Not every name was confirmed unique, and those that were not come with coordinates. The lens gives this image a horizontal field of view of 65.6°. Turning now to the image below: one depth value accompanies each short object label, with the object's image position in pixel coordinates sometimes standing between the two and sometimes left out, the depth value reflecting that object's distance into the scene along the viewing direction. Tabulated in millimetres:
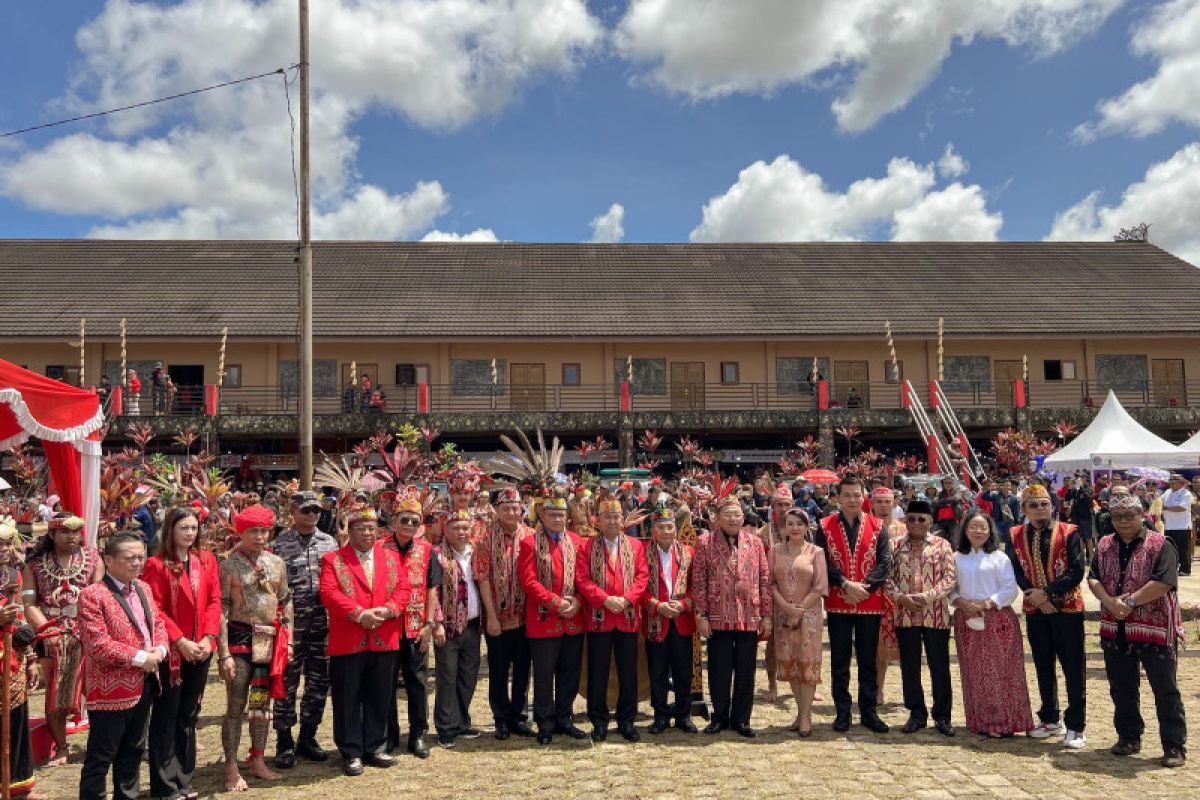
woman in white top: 6516
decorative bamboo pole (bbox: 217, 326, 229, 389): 24203
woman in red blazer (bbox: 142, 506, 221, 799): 5312
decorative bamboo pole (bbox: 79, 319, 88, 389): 24375
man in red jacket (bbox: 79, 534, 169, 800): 4957
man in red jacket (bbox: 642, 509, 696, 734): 6770
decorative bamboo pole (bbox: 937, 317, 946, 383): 25516
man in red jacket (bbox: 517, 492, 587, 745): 6629
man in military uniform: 5992
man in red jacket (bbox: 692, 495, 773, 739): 6613
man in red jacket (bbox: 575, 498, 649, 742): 6621
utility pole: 11086
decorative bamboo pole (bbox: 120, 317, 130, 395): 23938
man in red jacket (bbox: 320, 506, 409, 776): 5871
